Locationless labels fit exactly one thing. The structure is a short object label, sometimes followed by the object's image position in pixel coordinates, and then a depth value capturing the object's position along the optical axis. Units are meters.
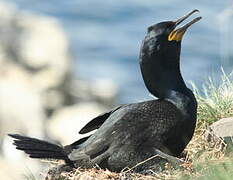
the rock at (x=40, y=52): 46.16
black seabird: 14.35
